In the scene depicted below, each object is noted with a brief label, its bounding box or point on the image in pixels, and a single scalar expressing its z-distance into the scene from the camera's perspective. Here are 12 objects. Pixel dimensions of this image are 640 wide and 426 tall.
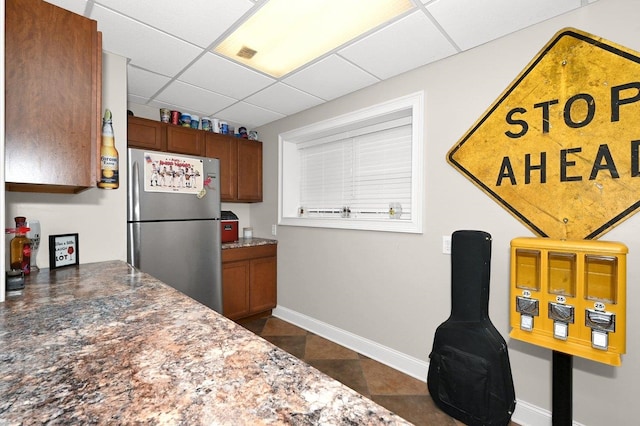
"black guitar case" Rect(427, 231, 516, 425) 1.58
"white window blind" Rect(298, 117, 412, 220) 2.59
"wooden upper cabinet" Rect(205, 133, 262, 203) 3.28
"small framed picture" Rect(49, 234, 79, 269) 1.65
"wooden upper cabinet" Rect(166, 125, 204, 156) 2.94
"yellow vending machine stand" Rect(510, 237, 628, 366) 1.28
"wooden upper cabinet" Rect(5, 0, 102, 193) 1.15
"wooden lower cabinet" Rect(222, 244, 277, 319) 3.04
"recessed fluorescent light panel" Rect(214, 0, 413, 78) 1.59
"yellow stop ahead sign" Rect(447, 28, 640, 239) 1.44
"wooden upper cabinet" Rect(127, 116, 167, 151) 2.69
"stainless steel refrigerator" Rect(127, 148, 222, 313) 2.31
